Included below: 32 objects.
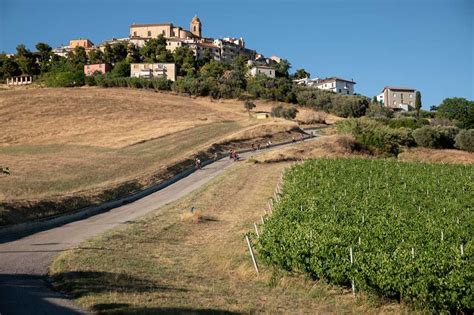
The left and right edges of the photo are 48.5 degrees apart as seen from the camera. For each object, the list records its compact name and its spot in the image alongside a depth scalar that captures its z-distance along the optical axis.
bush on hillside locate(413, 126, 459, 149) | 67.00
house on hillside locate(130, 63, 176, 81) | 149.62
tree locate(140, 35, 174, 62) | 160.38
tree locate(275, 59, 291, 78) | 174.88
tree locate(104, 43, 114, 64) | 163.25
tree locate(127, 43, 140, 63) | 162.50
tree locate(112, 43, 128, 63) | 164.75
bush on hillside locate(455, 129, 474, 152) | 65.25
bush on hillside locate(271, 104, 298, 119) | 96.31
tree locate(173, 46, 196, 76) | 153.00
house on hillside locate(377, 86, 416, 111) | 166.50
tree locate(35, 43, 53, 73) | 165.35
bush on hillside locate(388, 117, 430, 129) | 80.06
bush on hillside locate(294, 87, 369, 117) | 109.50
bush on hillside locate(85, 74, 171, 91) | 126.75
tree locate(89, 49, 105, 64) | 162.12
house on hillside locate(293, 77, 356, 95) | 171.49
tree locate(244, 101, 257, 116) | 102.14
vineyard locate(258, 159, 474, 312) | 13.95
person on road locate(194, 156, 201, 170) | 52.56
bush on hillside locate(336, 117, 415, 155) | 63.88
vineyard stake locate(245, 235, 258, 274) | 18.62
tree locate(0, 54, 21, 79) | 150.75
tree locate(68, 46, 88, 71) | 156.26
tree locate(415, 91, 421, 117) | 130.00
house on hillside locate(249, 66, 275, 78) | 166.12
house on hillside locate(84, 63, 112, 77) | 154.95
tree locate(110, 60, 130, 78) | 143.12
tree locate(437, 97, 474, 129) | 113.72
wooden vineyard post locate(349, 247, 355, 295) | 15.51
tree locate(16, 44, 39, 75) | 153.00
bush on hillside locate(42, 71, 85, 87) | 126.81
